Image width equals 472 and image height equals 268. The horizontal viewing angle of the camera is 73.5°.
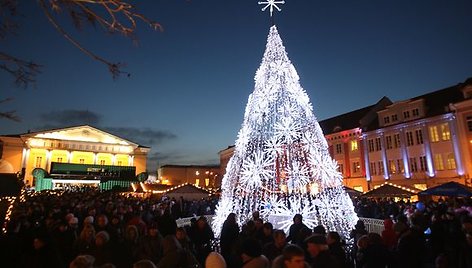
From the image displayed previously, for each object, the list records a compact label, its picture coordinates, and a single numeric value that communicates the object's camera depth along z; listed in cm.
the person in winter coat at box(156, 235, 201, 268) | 476
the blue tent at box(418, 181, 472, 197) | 1553
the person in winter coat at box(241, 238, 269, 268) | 394
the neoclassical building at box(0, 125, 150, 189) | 5009
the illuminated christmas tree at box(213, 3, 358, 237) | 1083
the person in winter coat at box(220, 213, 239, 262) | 767
